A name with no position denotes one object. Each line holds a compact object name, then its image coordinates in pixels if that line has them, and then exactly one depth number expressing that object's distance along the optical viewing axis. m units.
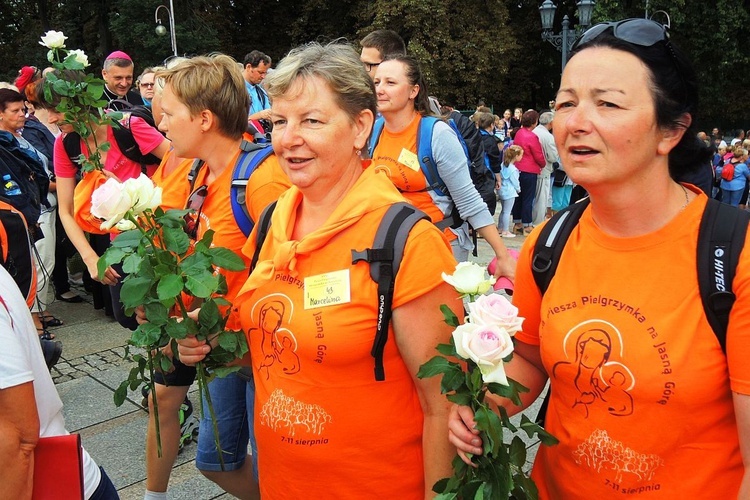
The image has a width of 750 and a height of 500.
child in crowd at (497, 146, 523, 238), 11.33
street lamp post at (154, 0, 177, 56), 24.16
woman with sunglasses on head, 1.54
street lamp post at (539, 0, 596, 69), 15.79
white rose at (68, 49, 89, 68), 3.72
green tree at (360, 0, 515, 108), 27.97
